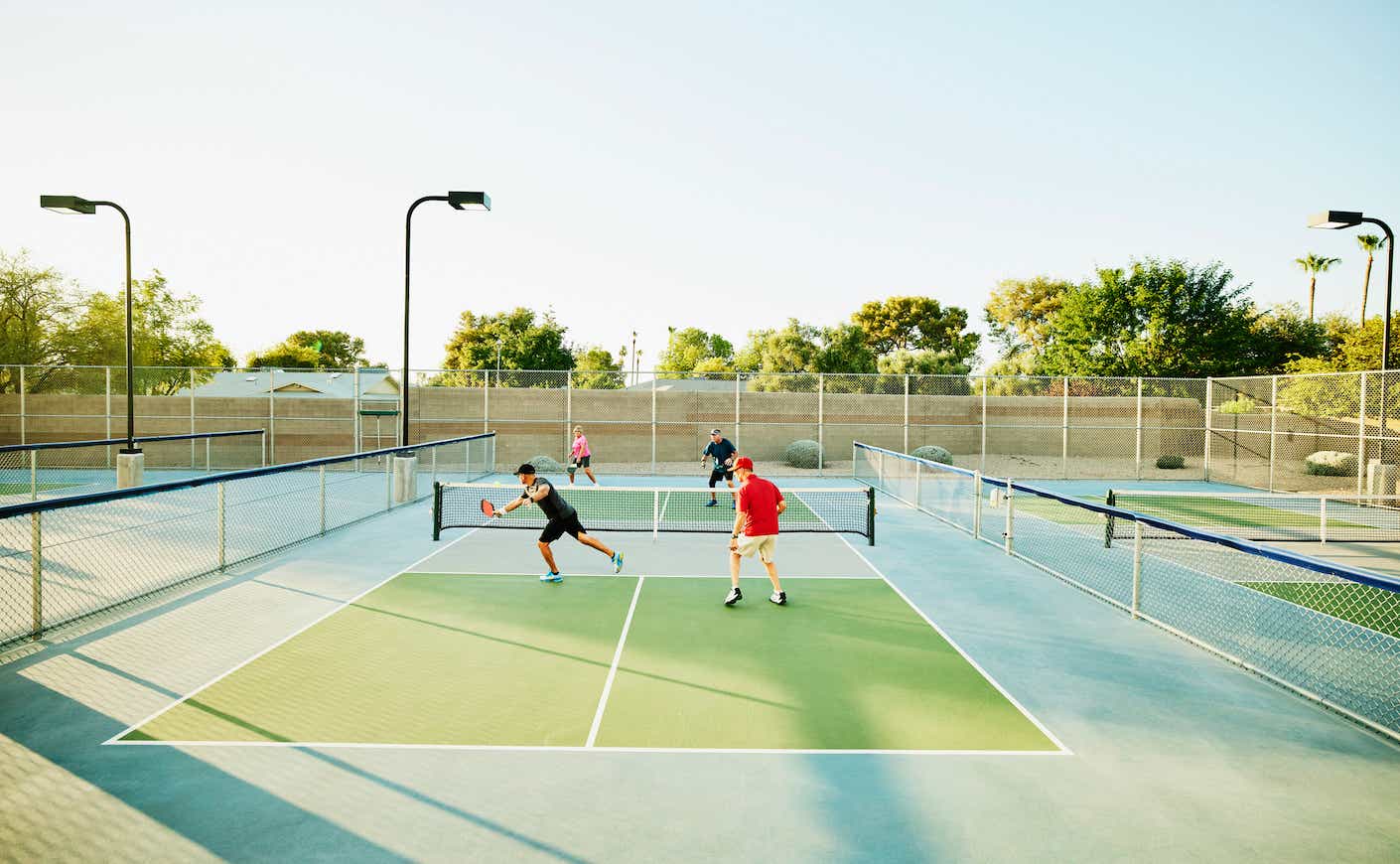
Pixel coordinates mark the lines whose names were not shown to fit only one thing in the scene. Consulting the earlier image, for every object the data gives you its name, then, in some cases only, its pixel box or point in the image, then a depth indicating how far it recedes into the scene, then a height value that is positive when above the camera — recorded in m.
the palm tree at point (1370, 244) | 55.06 +12.59
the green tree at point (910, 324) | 76.44 +8.45
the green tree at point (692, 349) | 101.94 +7.72
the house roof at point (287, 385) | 36.91 +0.60
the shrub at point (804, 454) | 26.22 -1.81
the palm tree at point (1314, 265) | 66.62 +13.25
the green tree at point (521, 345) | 62.12 +4.81
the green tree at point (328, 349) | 92.88 +6.99
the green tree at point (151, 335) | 32.31 +2.86
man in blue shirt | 16.59 -1.18
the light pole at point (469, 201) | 14.22 +3.83
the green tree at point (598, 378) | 24.51 +0.84
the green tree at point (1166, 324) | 33.44 +3.93
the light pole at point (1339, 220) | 15.54 +4.06
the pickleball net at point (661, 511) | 14.25 -2.43
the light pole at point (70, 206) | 15.33 +3.95
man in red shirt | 8.82 -1.45
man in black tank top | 9.73 -1.52
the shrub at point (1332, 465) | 22.56 -1.66
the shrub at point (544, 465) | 24.28 -2.16
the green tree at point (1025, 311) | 69.12 +9.19
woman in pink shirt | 19.58 -1.44
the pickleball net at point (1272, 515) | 14.07 -2.39
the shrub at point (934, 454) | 25.92 -1.73
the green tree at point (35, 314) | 31.25 +3.38
